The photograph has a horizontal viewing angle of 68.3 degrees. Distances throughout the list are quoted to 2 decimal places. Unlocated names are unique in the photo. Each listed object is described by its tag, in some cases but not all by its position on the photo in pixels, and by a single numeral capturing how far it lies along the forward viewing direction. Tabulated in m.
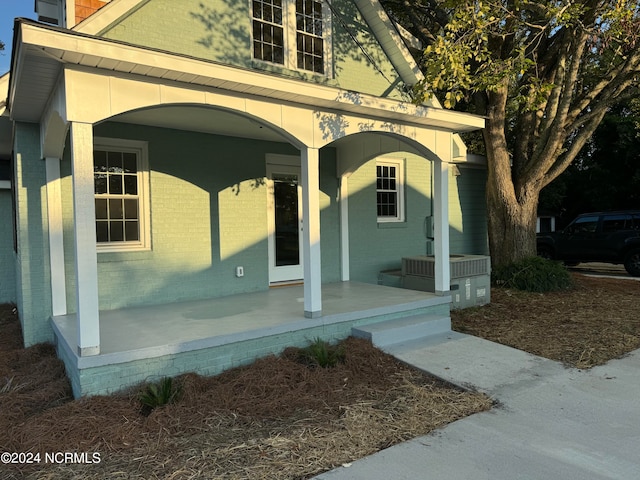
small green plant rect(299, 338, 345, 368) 4.81
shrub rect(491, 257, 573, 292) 9.55
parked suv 12.73
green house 4.17
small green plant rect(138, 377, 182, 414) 3.90
